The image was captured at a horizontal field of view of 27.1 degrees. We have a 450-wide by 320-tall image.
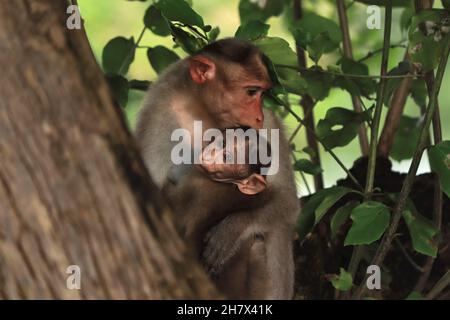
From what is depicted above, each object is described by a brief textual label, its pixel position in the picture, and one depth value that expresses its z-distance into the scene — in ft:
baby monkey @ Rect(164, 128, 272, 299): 10.07
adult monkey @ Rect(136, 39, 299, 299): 10.65
